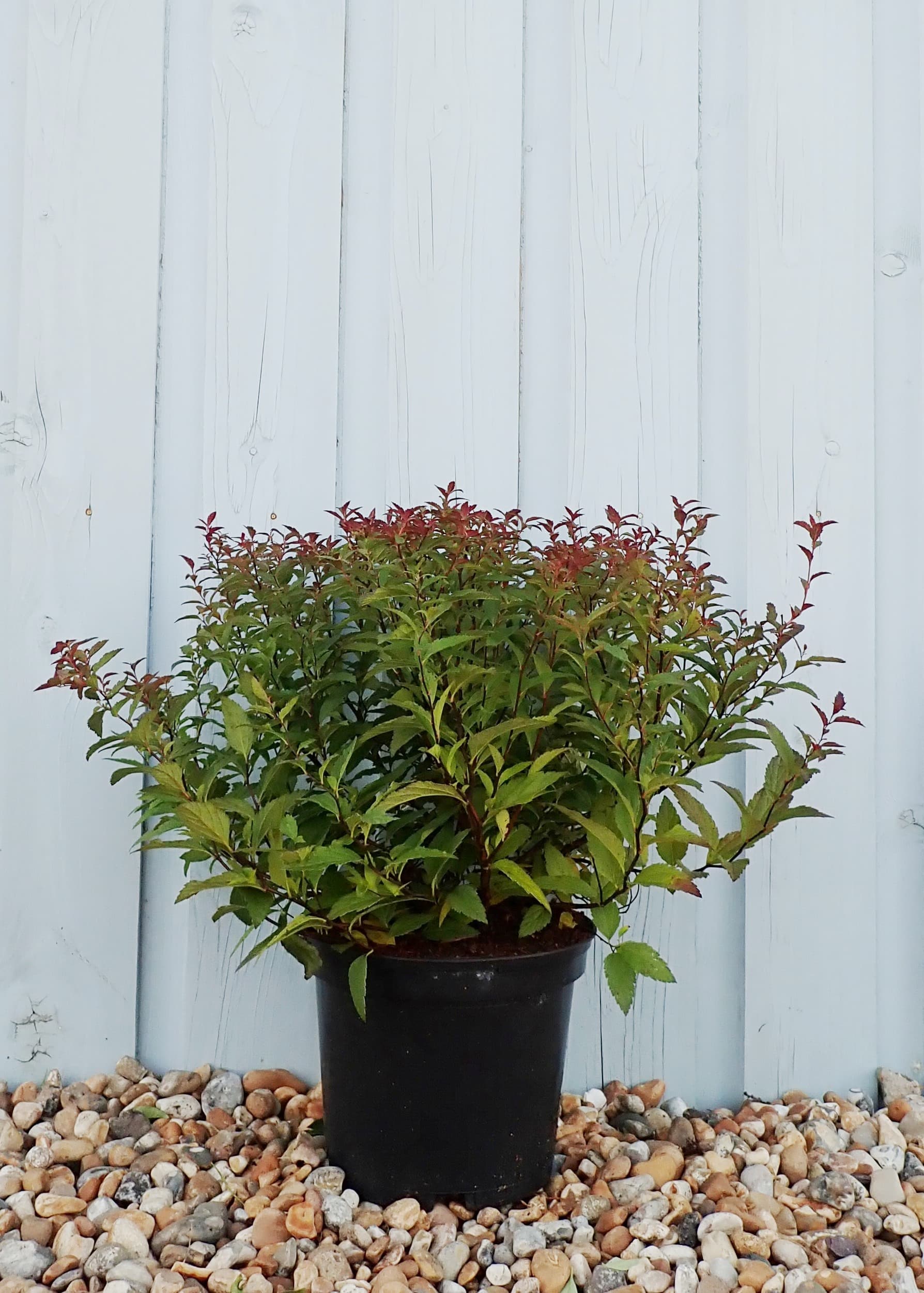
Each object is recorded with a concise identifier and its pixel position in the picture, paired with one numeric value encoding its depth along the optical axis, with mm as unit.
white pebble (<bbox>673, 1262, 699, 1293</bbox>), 1163
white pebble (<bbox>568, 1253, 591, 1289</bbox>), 1180
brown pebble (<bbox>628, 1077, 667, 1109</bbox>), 1641
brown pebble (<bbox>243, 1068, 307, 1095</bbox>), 1617
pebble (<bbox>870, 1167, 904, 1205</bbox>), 1395
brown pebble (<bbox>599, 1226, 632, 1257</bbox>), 1236
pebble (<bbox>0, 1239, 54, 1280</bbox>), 1204
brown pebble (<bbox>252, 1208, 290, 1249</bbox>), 1234
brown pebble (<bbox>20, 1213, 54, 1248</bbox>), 1268
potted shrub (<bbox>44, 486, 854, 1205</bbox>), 1190
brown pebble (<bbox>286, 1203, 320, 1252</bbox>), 1242
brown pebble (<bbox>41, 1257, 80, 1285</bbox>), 1197
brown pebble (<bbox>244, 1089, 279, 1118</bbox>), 1566
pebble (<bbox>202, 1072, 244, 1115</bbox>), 1581
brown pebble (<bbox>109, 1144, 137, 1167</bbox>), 1423
